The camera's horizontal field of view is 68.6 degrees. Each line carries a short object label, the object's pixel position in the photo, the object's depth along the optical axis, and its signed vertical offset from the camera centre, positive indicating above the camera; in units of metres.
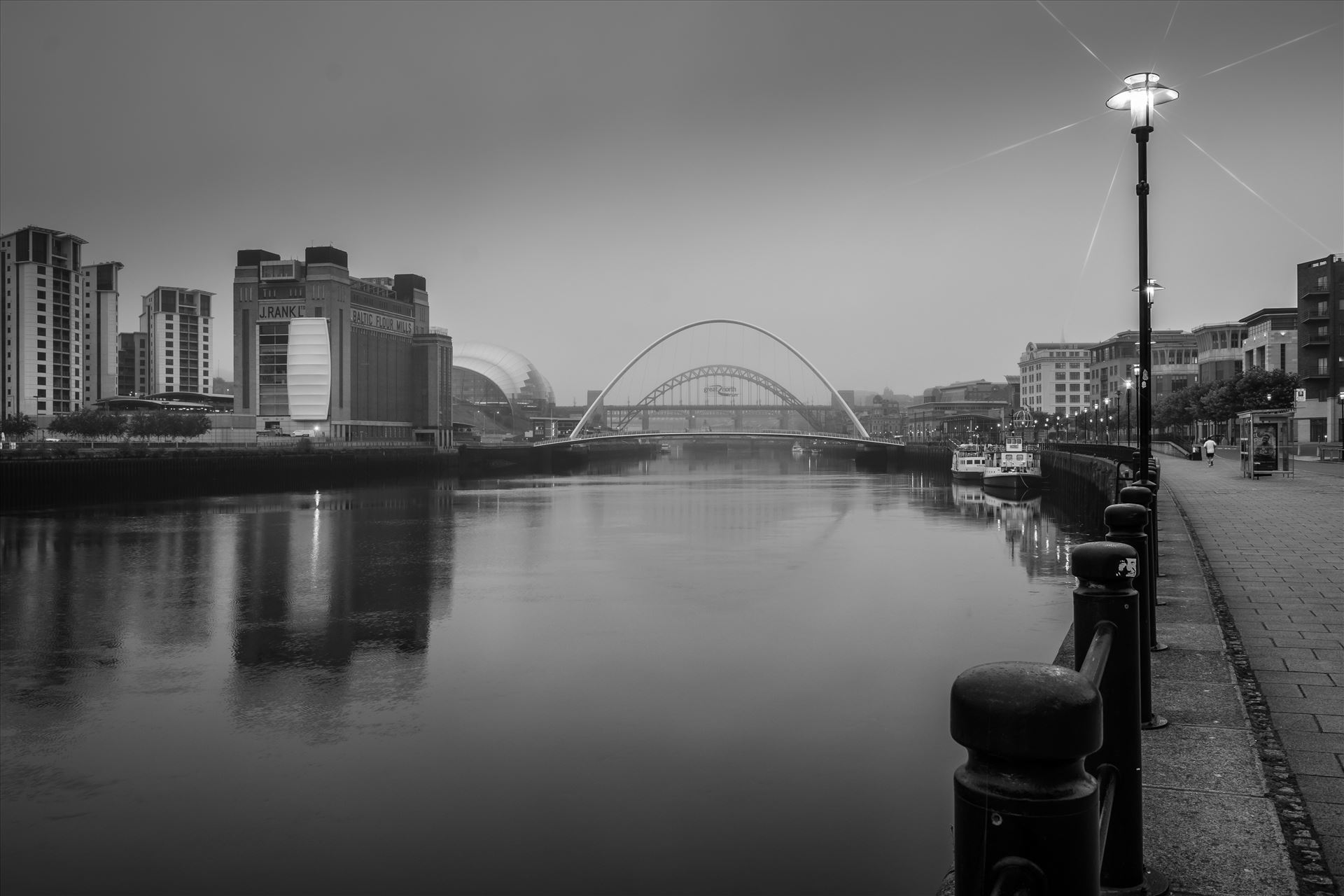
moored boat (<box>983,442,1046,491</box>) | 63.72 -1.49
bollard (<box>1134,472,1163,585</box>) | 8.61 -0.66
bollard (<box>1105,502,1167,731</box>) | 5.17 -0.48
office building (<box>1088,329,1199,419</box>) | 120.81 +11.42
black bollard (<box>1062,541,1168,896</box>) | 3.38 -0.85
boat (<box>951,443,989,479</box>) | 73.06 -1.14
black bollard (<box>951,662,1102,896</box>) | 1.78 -0.62
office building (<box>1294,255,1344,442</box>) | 69.19 +7.45
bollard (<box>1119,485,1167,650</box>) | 7.03 -0.42
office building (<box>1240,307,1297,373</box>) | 79.56 +8.86
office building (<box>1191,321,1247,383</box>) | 101.56 +10.83
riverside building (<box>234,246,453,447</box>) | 120.25 +12.01
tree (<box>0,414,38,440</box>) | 85.69 +1.47
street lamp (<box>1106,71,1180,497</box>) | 10.89 +3.47
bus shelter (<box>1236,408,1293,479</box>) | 35.22 +0.18
